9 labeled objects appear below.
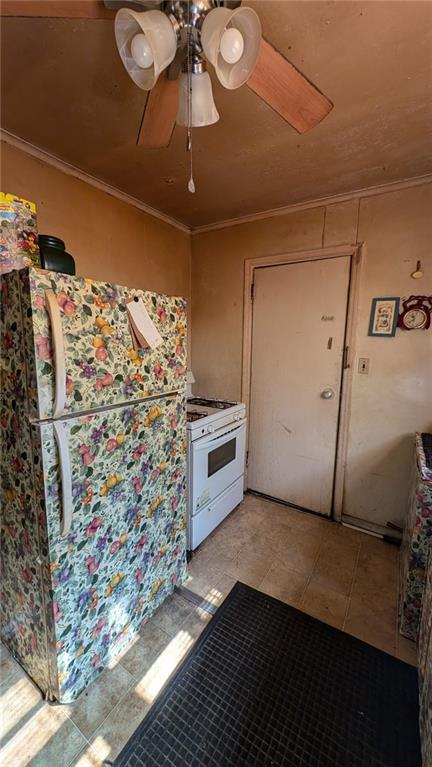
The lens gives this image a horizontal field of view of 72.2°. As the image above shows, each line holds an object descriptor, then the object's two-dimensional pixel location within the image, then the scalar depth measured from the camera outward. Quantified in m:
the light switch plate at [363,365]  2.12
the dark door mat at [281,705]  1.04
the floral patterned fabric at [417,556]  1.40
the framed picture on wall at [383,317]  2.00
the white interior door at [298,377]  2.23
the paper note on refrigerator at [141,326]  1.19
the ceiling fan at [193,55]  0.77
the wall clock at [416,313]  1.89
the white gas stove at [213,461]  1.87
